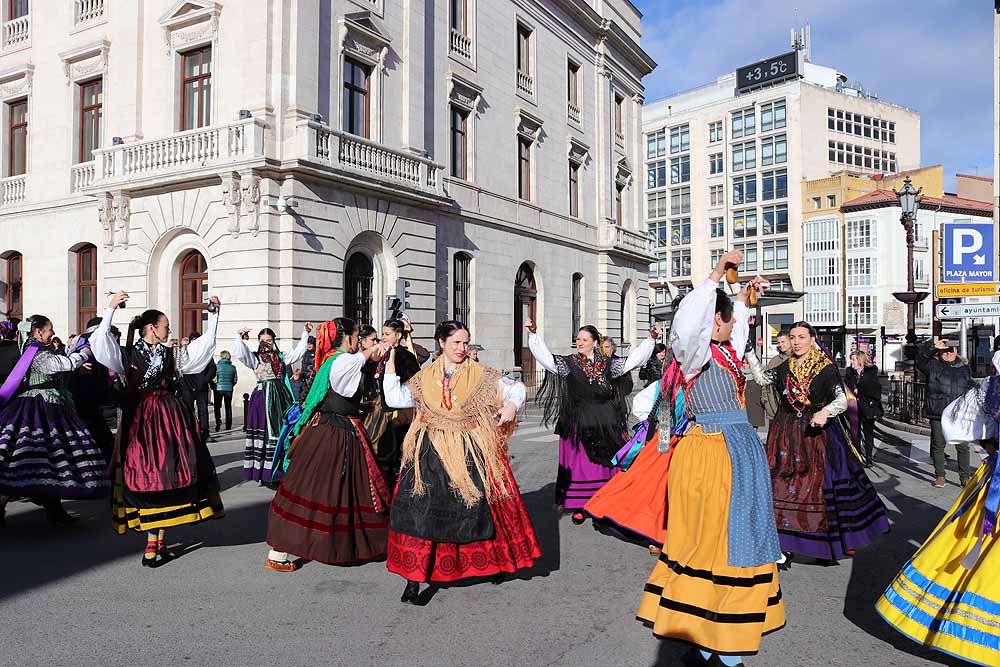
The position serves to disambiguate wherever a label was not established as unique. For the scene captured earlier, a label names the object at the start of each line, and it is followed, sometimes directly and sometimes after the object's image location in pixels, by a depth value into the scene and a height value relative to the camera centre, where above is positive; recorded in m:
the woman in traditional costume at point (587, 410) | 8.03 -0.70
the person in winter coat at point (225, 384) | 16.31 -0.87
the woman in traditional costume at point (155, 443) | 6.18 -0.79
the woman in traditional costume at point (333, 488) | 5.88 -1.09
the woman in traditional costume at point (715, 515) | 4.03 -0.91
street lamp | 18.66 +2.51
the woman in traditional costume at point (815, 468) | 6.28 -1.02
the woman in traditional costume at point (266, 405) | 10.02 -0.82
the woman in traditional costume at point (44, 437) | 7.05 -0.85
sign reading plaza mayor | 14.31 +1.58
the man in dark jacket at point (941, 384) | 10.12 -0.57
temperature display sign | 69.69 +24.18
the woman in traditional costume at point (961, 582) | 3.73 -1.19
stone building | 18.61 +4.87
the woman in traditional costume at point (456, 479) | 5.30 -0.92
